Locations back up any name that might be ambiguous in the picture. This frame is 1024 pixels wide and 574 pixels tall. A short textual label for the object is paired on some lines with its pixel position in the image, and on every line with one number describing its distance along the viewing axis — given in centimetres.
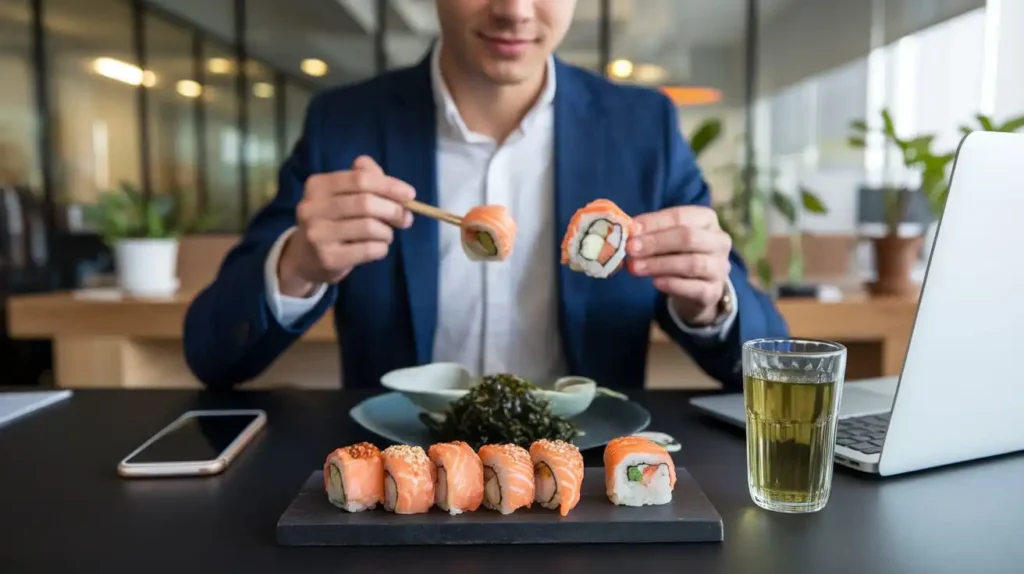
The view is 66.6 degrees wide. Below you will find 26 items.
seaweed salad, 78
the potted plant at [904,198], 236
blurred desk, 253
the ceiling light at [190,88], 633
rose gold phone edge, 75
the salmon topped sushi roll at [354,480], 61
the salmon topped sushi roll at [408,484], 61
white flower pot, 281
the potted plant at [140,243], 281
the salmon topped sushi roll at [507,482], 61
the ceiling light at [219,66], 639
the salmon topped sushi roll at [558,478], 61
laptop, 65
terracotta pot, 260
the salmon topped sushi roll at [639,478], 62
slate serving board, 58
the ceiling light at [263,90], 646
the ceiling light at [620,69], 657
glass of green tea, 66
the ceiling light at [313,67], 661
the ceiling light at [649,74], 663
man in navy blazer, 135
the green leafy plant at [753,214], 274
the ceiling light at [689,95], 460
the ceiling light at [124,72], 596
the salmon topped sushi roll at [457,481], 61
